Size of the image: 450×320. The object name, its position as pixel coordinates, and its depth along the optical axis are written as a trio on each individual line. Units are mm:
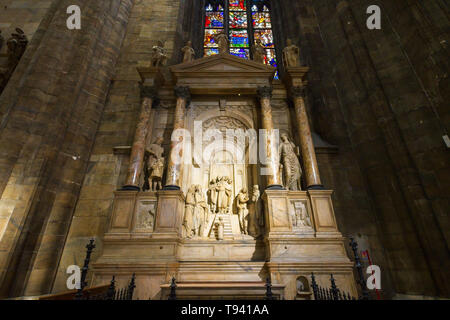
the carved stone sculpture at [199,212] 6808
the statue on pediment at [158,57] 8484
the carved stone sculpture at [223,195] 7148
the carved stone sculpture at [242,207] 6875
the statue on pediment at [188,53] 8784
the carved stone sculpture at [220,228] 6562
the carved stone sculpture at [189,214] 6627
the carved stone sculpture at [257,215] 6680
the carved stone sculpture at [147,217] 6258
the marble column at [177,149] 6754
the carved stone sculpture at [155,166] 7008
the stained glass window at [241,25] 12016
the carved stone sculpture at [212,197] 7207
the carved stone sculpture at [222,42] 8930
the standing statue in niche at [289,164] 6969
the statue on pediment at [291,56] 8406
